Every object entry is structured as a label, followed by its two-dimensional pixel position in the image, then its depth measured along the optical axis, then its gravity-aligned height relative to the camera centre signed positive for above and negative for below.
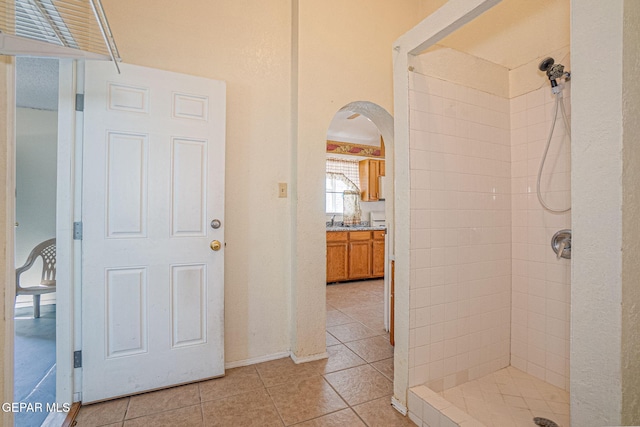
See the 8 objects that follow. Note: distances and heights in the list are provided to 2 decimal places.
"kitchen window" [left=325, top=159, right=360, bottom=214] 5.58 +0.64
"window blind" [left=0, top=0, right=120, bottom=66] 0.97 +0.81
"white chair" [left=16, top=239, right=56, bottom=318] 2.97 -0.54
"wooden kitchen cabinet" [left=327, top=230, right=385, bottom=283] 4.65 -0.67
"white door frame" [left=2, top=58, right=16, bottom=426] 0.99 -0.11
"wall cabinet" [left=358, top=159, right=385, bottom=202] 5.58 +0.67
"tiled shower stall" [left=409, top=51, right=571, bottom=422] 1.67 -0.14
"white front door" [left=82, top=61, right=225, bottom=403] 1.69 -0.10
